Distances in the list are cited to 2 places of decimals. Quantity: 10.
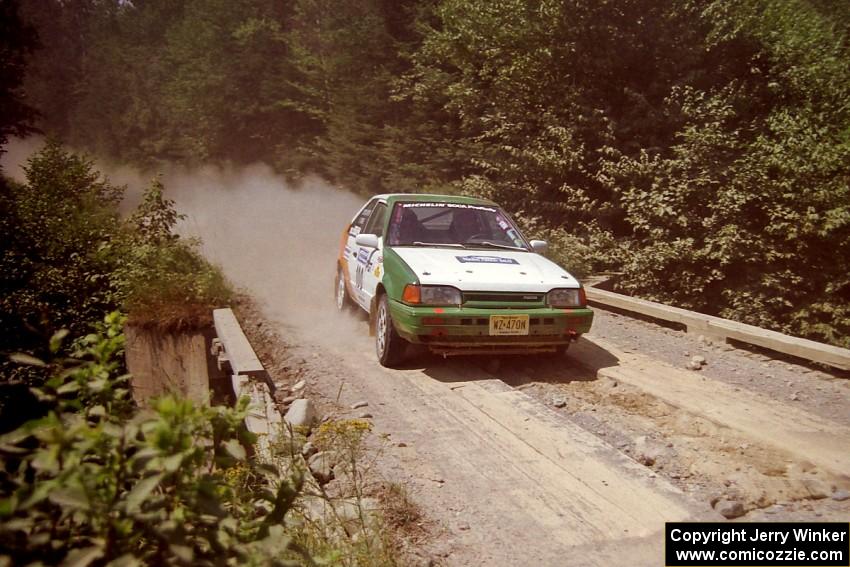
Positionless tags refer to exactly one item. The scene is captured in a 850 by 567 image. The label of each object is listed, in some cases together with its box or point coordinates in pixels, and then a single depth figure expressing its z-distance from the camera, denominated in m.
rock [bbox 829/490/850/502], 3.44
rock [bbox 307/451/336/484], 3.59
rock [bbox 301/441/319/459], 3.87
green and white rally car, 5.29
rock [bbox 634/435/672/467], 4.01
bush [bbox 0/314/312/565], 1.52
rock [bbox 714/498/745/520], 3.21
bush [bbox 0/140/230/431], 6.84
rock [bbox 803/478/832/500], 3.47
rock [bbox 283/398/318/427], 4.42
